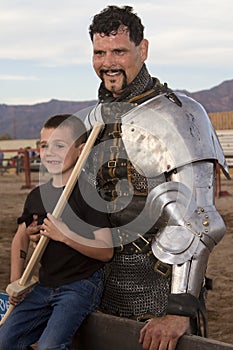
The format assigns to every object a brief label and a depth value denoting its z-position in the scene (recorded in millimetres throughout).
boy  2480
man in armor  2334
